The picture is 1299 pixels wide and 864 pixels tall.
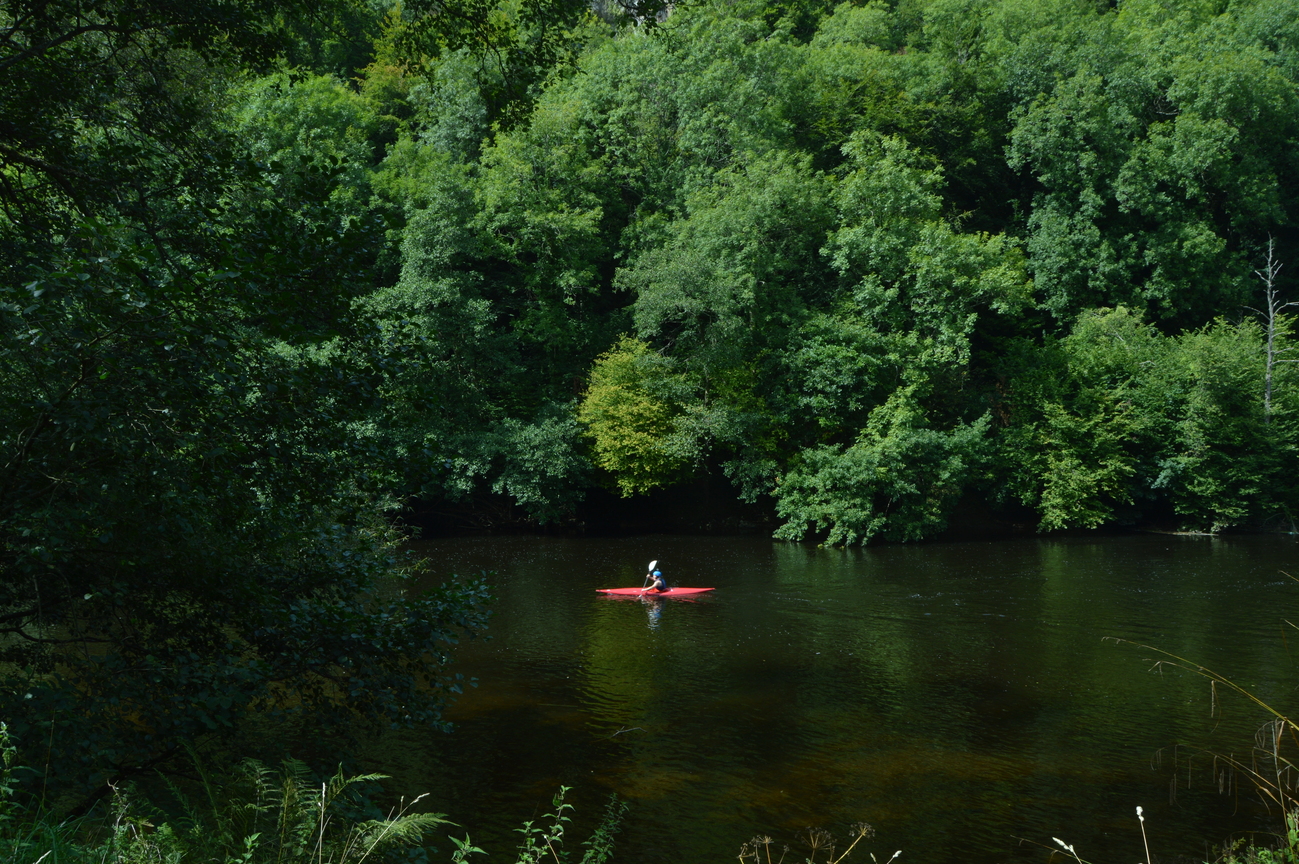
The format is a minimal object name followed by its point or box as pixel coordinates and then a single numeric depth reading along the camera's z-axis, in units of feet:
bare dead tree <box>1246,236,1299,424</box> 92.07
